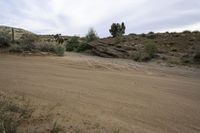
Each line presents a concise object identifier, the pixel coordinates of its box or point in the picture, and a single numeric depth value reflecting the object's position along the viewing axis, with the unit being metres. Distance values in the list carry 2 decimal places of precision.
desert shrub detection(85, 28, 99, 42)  19.03
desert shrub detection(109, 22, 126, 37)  23.10
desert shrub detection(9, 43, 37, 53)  8.13
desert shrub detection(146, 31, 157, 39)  16.31
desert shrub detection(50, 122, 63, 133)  2.36
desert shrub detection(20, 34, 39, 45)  8.56
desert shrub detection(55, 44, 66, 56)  8.67
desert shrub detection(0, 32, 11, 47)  8.75
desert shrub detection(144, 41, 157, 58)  11.05
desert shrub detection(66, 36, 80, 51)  16.62
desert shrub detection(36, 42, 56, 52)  8.62
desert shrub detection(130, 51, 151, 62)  10.56
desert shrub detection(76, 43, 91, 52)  15.26
